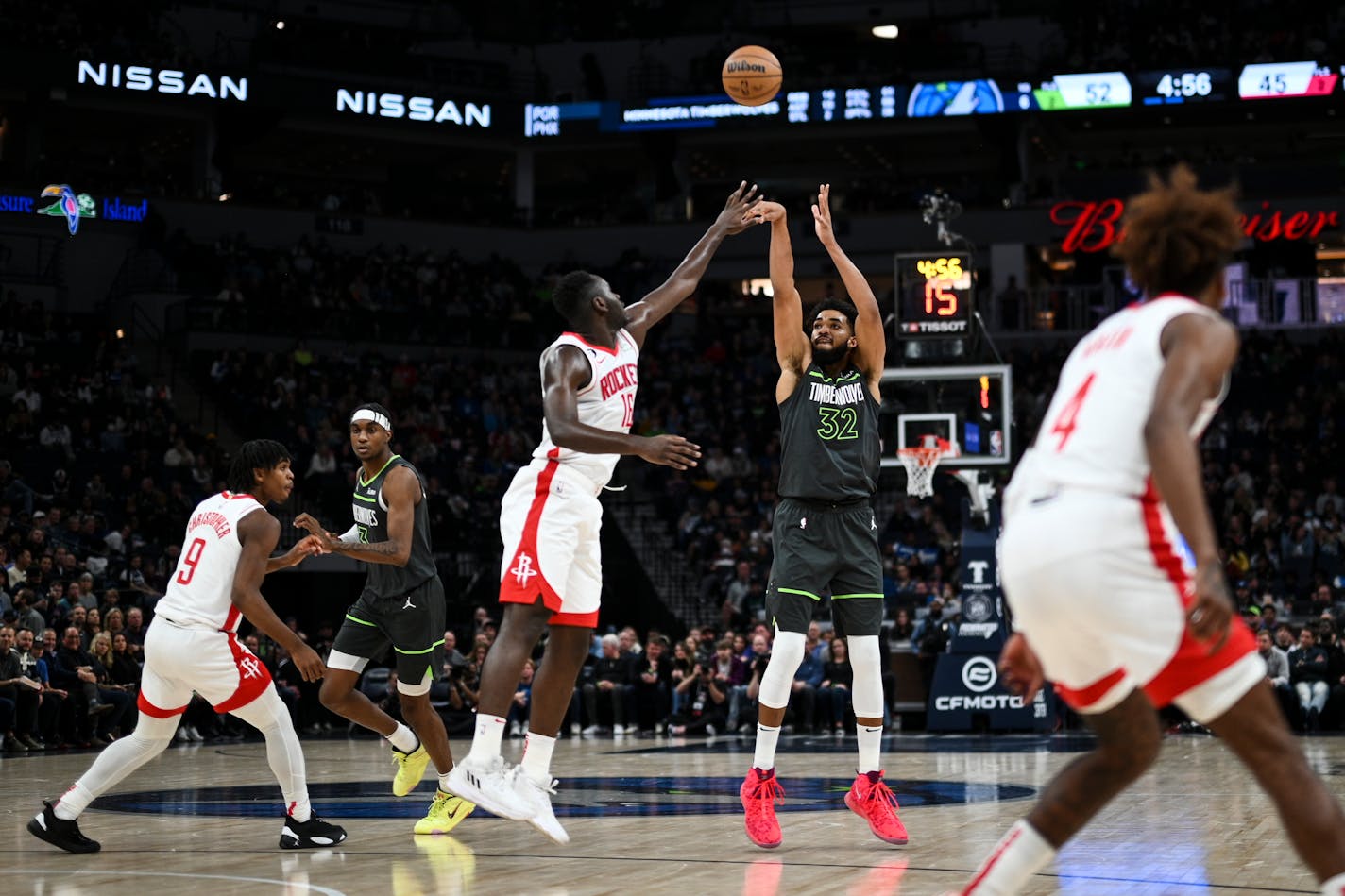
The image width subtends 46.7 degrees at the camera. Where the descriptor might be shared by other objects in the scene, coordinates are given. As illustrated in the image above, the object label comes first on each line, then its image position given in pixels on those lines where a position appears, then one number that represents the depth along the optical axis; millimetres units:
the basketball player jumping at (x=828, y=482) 7348
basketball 10539
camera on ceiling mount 18453
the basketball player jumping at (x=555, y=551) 6148
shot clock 17484
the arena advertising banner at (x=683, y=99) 31234
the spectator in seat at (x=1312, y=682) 17375
